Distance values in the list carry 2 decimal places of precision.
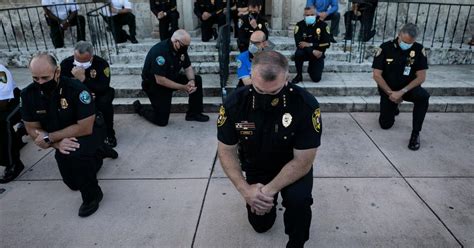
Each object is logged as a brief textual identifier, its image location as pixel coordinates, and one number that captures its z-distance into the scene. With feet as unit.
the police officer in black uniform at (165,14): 22.36
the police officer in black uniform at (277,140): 7.18
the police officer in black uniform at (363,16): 21.07
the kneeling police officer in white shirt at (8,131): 11.66
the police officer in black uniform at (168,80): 14.90
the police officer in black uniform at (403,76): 13.36
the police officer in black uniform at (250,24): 19.74
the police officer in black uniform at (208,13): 22.82
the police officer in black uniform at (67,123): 9.38
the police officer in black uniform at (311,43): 18.26
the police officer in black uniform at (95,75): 12.96
